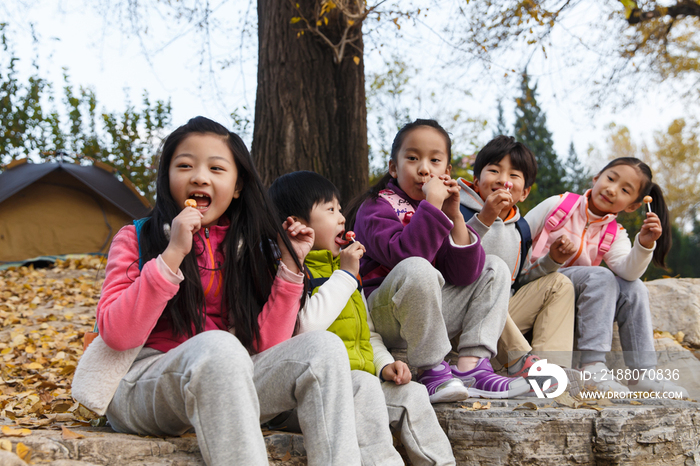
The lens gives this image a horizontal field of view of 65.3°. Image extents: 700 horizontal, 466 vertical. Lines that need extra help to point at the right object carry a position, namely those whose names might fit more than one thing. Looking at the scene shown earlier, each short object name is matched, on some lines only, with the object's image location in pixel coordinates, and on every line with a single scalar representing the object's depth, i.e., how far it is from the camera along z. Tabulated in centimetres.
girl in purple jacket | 221
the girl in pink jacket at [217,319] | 142
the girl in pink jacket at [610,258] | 280
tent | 666
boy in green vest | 181
